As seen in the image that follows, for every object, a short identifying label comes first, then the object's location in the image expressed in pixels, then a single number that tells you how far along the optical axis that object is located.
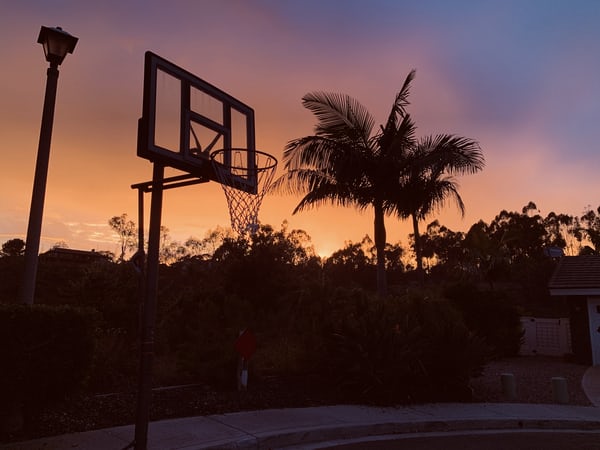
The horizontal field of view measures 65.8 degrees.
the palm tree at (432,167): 16.59
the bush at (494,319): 17.27
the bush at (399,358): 8.93
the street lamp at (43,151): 7.05
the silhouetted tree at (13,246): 65.64
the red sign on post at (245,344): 8.73
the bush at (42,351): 5.90
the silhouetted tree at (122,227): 50.09
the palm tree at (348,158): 16.80
